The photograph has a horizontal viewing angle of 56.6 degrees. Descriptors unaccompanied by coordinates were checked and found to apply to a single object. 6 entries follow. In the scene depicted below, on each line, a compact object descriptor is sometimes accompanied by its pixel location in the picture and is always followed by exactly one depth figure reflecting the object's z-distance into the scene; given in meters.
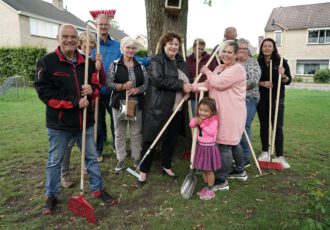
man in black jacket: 3.63
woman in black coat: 4.38
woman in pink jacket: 4.13
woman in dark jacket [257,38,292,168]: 5.32
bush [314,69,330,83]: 29.68
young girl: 4.16
